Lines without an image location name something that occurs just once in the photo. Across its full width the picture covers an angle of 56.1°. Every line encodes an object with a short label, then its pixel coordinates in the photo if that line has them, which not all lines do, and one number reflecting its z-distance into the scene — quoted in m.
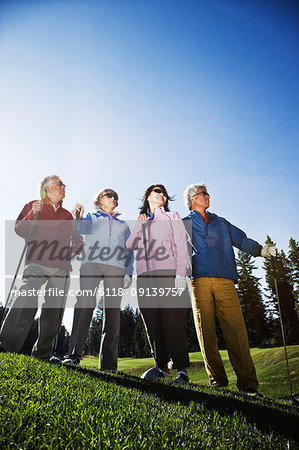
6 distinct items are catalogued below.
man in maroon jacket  4.22
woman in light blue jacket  4.27
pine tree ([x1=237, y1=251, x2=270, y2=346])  36.16
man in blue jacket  4.14
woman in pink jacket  4.15
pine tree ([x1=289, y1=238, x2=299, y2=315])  33.89
